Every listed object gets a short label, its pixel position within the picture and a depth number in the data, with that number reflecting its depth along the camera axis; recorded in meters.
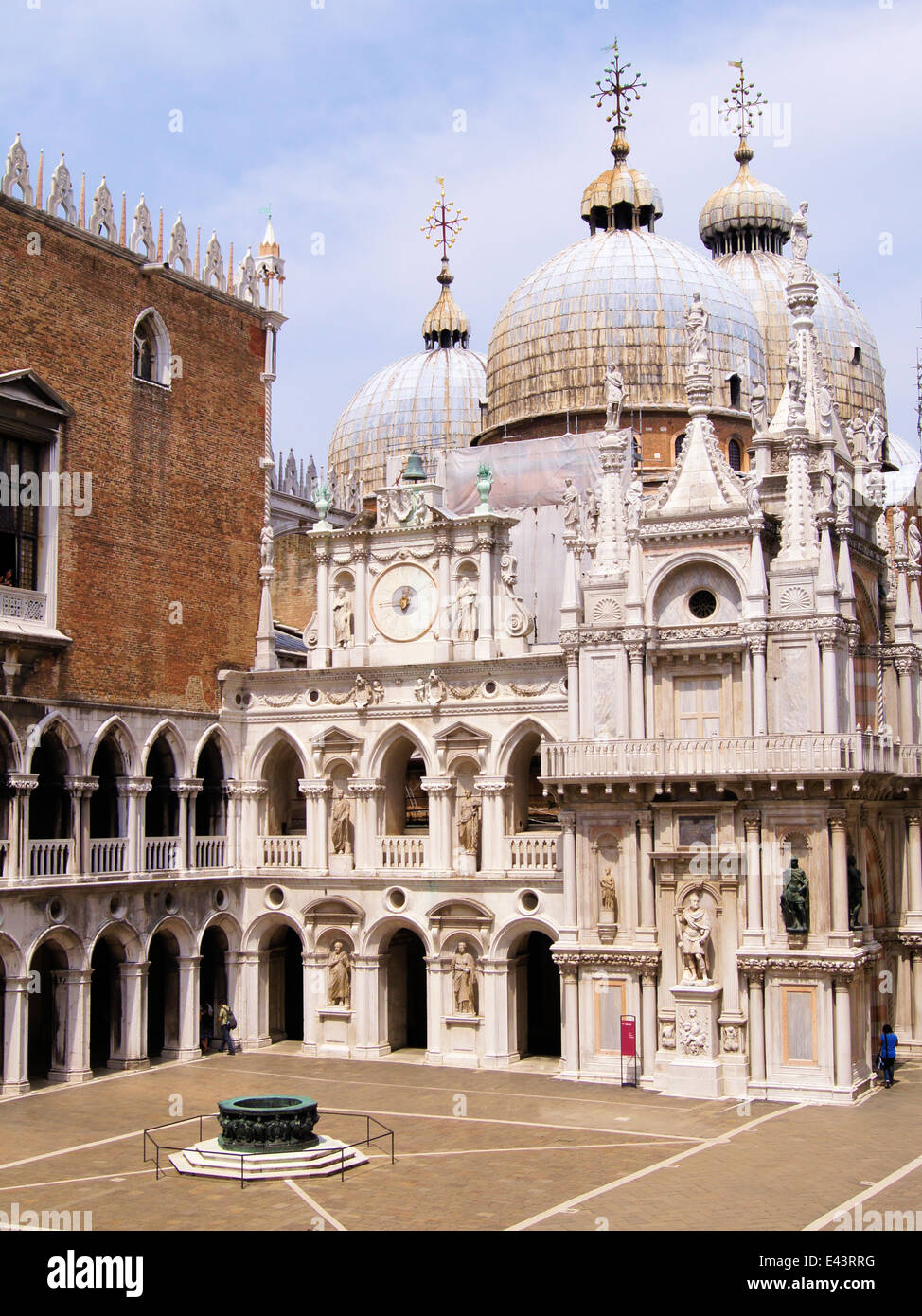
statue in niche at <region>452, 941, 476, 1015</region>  35.38
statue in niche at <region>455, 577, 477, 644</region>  36.44
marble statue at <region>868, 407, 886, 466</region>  37.09
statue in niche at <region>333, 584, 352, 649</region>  38.12
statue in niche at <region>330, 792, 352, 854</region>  37.44
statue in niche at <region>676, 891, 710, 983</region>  31.61
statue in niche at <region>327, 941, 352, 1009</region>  36.98
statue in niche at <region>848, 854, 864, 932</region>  32.41
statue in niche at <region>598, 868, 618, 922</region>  32.94
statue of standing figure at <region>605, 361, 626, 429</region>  34.97
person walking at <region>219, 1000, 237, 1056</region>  37.06
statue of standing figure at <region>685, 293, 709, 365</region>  34.34
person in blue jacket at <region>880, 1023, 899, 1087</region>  31.74
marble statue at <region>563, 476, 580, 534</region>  34.94
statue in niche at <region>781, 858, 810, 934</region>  30.95
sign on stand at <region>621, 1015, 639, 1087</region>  32.03
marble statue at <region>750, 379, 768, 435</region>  34.56
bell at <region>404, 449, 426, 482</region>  39.08
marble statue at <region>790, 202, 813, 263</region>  35.06
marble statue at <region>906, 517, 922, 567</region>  37.34
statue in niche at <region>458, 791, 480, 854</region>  35.66
